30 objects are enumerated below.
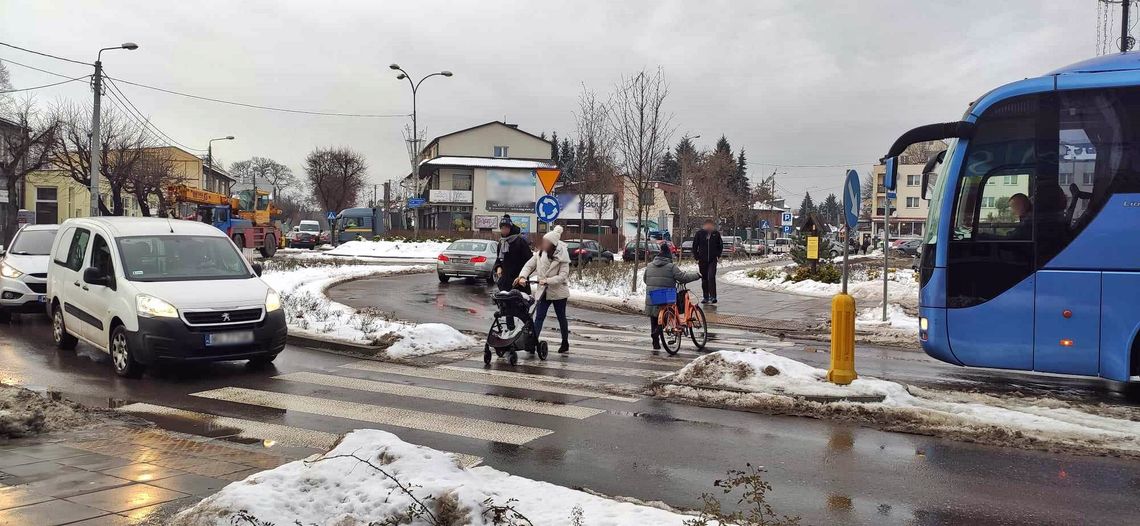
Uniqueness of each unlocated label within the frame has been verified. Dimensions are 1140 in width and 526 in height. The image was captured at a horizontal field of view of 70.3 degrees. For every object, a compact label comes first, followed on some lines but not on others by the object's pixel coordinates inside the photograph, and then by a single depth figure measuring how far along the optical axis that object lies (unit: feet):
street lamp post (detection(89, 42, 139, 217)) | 91.30
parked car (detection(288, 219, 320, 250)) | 187.73
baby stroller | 33.55
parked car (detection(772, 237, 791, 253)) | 245.98
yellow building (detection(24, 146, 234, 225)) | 203.21
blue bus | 25.95
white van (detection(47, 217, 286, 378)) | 28.55
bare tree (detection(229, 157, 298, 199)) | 368.27
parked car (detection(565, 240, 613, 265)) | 123.35
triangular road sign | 52.03
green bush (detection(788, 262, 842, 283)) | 79.51
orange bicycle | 37.72
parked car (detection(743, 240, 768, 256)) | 210.67
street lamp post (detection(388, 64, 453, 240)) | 130.82
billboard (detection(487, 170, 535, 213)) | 230.68
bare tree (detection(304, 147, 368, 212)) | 265.13
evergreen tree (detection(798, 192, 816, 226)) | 422.74
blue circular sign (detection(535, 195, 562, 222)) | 54.95
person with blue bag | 38.01
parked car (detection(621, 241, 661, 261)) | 143.91
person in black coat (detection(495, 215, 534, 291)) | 37.55
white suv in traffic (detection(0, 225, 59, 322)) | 45.98
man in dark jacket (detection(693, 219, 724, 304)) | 59.93
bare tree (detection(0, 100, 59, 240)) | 117.70
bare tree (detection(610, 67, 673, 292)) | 73.15
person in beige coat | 35.76
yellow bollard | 26.91
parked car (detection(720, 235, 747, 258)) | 184.14
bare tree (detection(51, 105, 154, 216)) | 135.33
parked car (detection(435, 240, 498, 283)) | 84.28
